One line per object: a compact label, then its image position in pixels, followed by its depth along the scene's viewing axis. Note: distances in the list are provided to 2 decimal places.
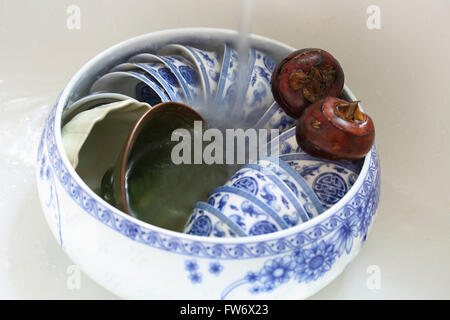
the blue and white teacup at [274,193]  0.66
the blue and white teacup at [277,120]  0.79
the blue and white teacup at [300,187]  0.68
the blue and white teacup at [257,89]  0.82
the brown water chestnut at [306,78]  0.74
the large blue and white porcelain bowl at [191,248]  0.59
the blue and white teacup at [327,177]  0.71
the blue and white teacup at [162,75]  0.79
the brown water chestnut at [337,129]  0.66
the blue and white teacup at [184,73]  0.81
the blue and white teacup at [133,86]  0.78
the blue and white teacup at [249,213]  0.64
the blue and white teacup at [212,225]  0.63
